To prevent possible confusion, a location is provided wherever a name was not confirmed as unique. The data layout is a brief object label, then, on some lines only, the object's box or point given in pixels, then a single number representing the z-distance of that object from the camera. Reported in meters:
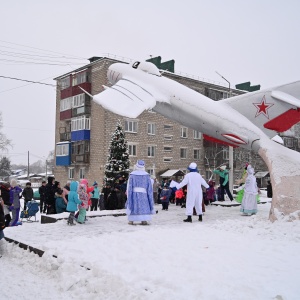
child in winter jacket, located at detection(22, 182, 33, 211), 14.41
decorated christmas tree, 27.88
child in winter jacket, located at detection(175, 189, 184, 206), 16.19
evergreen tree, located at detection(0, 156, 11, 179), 64.76
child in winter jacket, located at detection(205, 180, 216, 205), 16.78
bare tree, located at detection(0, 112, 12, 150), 46.88
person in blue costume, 10.01
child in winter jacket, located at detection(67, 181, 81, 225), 9.80
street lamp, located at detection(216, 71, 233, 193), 20.84
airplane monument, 9.94
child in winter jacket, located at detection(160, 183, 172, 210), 14.65
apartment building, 33.19
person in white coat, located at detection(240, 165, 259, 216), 12.63
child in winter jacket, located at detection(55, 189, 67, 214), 12.40
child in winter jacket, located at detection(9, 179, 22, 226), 11.38
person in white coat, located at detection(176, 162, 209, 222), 11.03
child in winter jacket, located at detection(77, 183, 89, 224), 10.18
